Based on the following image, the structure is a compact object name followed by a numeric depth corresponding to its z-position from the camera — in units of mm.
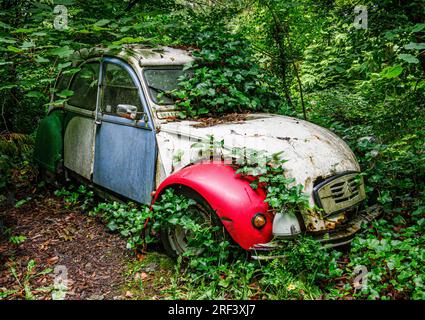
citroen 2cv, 3041
